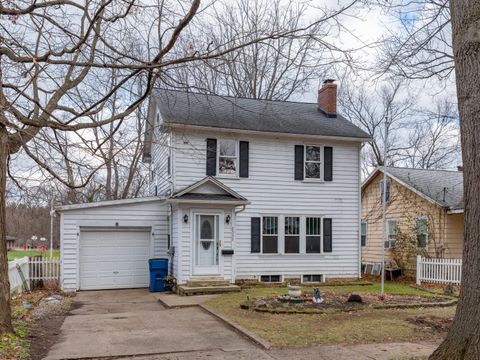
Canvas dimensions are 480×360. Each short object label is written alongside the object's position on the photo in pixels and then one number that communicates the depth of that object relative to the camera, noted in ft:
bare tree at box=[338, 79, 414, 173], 110.22
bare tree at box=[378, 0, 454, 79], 30.17
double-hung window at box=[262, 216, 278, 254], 53.01
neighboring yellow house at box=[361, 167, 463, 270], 61.16
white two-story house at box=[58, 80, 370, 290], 48.52
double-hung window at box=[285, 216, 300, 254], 53.83
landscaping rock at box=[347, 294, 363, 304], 37.43
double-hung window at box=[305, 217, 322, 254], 54.49
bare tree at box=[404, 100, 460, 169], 112.82
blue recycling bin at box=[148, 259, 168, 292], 48.44
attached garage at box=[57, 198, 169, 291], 48.44
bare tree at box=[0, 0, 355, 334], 21.21
